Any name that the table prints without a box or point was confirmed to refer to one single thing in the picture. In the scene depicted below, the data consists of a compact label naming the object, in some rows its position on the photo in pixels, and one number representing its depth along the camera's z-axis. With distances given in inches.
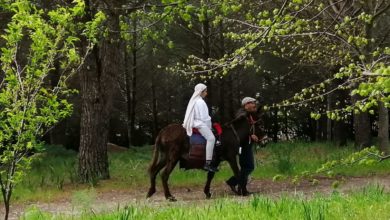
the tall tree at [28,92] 261.4
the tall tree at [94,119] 569.3
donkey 454.6
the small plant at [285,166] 536.9
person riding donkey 443.8
